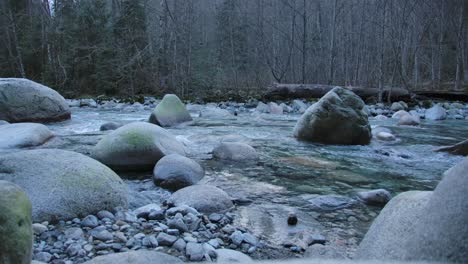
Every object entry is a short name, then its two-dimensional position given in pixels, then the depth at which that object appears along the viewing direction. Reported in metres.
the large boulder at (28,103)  8.76
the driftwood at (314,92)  13.95
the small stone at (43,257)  2.42
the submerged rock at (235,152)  5.48
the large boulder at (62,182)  3.19
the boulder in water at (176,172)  4.24
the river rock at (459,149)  5.76
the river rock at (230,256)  2.45
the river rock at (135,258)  2.18
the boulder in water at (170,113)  8.52
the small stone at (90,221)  3.03
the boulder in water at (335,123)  6.88
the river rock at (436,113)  10.40
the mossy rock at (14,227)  1.71
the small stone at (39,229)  2.83
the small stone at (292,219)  3.24
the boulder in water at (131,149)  4.92
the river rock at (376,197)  3.74
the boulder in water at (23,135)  5.80
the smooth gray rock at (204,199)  3.51
